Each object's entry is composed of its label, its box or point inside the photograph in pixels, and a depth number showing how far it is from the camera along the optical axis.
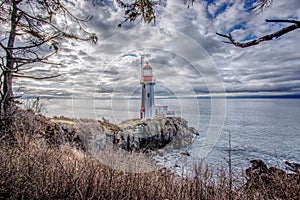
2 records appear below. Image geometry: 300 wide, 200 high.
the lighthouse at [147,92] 21.20
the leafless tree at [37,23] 3.48
